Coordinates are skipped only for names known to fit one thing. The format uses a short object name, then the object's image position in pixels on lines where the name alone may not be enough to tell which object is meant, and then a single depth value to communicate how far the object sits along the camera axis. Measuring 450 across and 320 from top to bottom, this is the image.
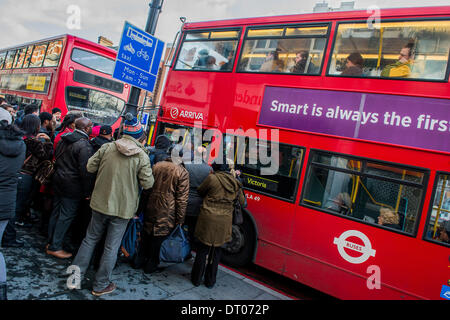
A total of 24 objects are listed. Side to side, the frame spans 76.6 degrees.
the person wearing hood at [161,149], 4.11
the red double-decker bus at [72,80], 9.29
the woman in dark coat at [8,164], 2.74
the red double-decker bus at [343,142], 3.54
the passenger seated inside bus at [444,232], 3.38
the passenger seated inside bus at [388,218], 3.68
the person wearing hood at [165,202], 3.62
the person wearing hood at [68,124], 4.36
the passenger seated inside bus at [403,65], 3.82
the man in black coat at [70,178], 3.64
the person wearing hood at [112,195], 3.09
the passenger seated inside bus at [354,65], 4.14
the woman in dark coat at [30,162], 3.95
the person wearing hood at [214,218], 3.77
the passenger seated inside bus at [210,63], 5.41
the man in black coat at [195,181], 4.22
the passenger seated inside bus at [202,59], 5.53
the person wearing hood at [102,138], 3.88
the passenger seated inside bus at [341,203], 3.99
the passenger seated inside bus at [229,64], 5.21
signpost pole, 5.37
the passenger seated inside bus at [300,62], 4.54
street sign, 5.27
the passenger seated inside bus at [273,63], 4.76
